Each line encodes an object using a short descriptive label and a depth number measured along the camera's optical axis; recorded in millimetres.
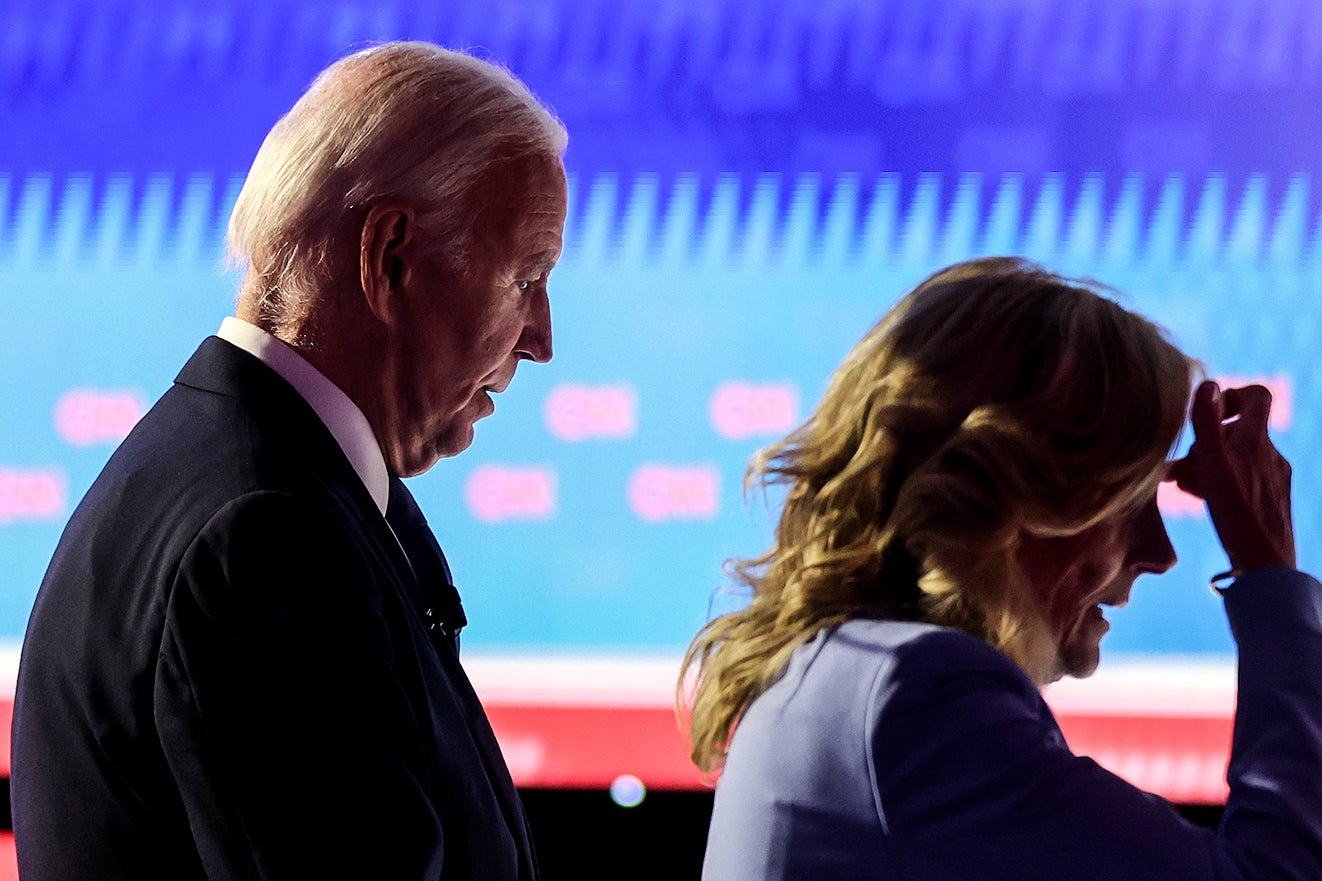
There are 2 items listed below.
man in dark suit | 5983
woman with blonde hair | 5986
